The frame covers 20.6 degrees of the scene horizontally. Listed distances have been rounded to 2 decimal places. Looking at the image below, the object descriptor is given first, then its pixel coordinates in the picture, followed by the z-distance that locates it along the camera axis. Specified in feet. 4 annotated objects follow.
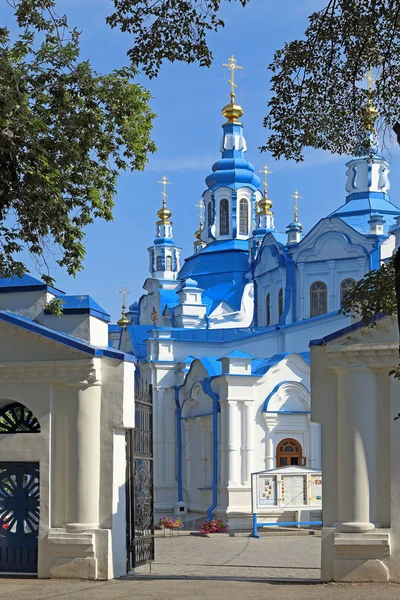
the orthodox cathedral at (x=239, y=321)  89.04
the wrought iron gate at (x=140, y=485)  44.83
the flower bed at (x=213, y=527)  80.65
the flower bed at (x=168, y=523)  83.43
